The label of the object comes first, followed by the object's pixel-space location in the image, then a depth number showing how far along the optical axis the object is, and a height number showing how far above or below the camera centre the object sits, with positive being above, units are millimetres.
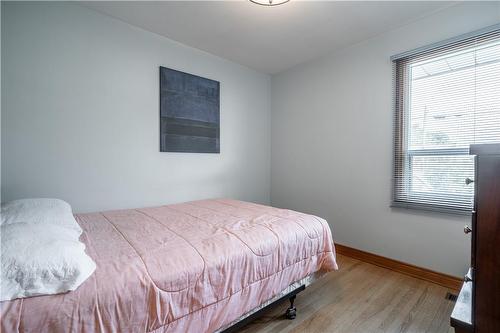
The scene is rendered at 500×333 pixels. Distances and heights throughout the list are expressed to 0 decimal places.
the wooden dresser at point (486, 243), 840 -302
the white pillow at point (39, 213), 1217 -308
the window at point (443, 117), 1841 +420
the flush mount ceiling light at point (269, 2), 1899 +1343
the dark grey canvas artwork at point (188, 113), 2523 +578
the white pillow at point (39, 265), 749 -368
